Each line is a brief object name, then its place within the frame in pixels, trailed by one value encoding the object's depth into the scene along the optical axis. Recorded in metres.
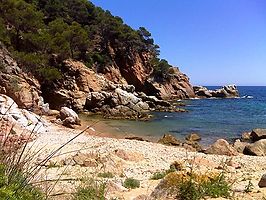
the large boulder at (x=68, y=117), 18.91
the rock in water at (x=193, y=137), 17.17
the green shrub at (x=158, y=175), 7.31
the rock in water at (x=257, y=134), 18.18
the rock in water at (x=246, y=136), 18.75
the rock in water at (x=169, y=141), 15.47
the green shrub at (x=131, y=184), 6.28
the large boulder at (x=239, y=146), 14.39
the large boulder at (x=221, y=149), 12.73
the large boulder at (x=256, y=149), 13.33
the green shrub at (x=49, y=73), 29.24
